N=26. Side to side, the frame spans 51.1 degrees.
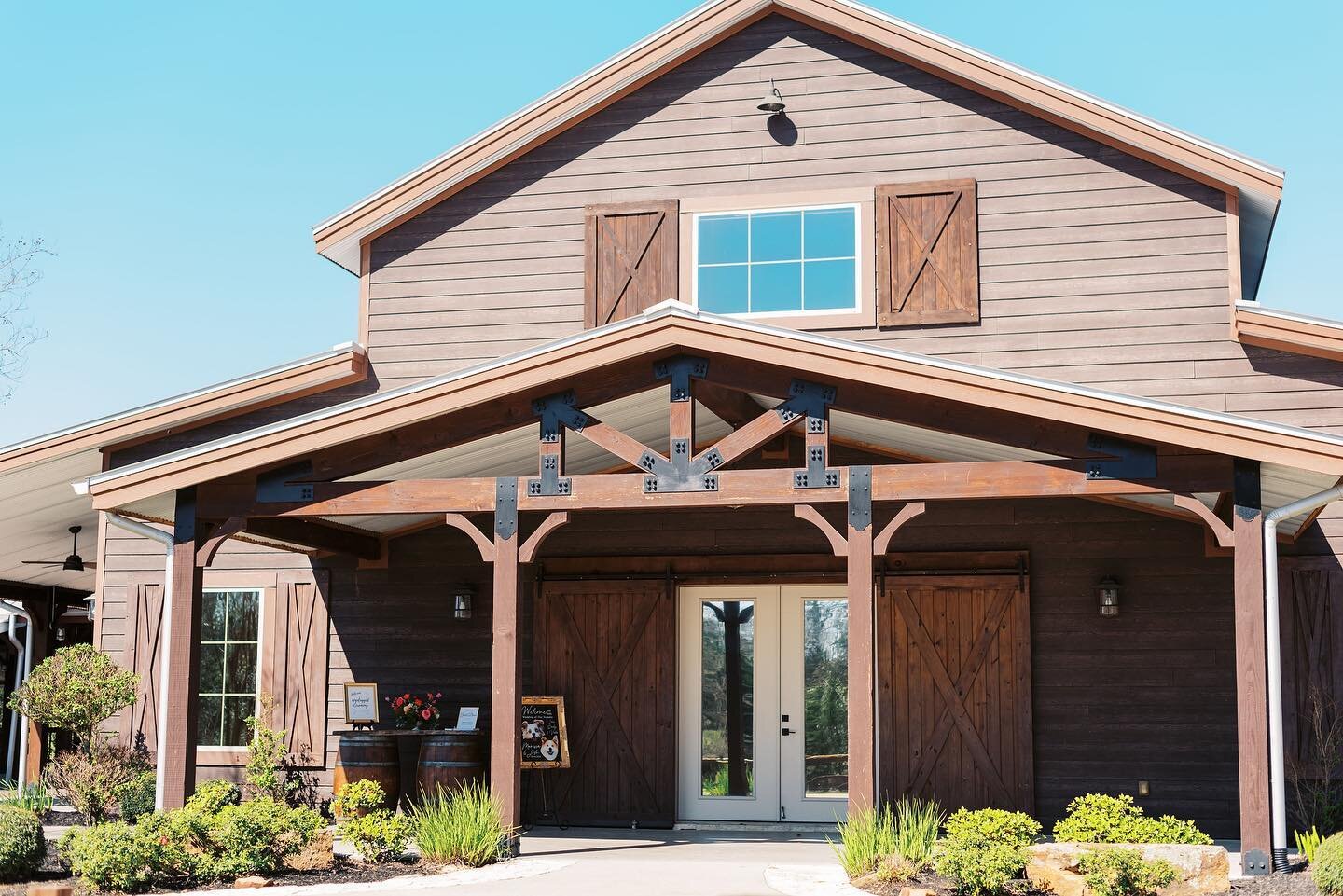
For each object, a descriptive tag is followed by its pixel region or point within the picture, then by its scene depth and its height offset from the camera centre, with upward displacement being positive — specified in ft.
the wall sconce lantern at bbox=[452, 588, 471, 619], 41.52 +1.12
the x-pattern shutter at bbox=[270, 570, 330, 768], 41.32 -0.52
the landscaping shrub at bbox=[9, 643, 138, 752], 36.29 -1.34
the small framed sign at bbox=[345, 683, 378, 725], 40.06 -1.80
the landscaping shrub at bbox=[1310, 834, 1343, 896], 24.99 -3.94
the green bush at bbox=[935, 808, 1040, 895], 26.08 -3.83
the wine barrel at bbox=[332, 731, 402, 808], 37.70 -3.16
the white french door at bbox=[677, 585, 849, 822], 40.65 -1.79
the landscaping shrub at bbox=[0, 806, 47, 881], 27.84 -4.06
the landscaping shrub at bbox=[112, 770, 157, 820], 36.09 -4.00
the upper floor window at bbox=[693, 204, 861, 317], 40.29 +10.98
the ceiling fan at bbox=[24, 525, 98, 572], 46.96 +2.59
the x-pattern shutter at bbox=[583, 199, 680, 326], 41.01 +11.16
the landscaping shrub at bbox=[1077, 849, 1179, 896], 25.59 -4.13
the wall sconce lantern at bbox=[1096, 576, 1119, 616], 37.73 +1.32
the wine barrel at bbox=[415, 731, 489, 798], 36.29 -3.08
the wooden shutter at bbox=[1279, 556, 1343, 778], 35.58 -0.05
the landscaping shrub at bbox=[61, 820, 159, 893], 27.04 -4.17
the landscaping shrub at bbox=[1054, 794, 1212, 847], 27.04 -3.48
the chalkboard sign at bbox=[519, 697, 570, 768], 40.45 -2.63
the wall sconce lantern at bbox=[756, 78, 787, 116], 40.78 +15.55
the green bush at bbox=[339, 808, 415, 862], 30.32 -4.17
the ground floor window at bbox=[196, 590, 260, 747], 41.78 -0.72
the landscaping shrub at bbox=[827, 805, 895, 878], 27.66 -3.93
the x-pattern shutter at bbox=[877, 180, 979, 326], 39.24 +10.82
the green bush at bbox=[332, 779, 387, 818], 32.53 -3.58
